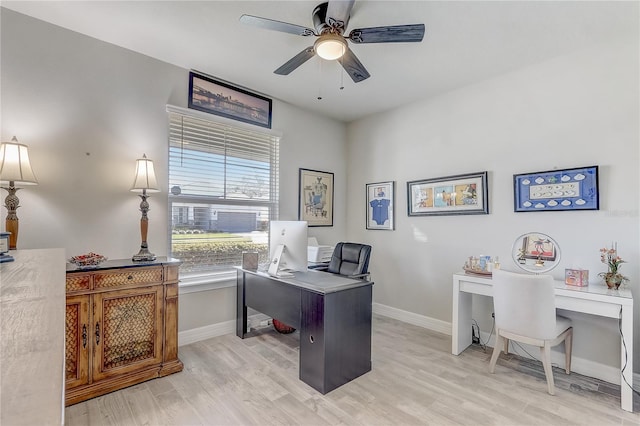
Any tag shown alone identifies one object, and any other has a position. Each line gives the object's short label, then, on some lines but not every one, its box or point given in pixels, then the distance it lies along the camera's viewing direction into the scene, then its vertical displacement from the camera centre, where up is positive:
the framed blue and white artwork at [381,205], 4.09 +0.15
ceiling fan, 1.89 +1.21
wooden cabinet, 2.10 -0.85
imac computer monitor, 2.81 -0.31
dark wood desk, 2.24 -0.86
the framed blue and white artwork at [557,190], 2.56 +0.24
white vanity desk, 2.11 -0.69
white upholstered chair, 2.26 -0.78
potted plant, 2.34 -0.40
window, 3.09 +0.27
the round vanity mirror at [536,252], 2.80 -0.35
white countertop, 0.33 -0.21
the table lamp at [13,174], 2.00 +0.28
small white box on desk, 3.81 -0.49
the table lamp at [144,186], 2.58 +0.25
